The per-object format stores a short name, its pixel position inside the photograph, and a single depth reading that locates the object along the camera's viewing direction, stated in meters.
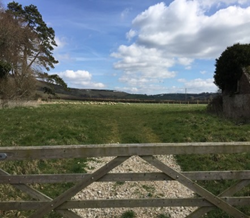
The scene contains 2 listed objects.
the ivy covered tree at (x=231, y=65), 23.08
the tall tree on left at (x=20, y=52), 36.88
